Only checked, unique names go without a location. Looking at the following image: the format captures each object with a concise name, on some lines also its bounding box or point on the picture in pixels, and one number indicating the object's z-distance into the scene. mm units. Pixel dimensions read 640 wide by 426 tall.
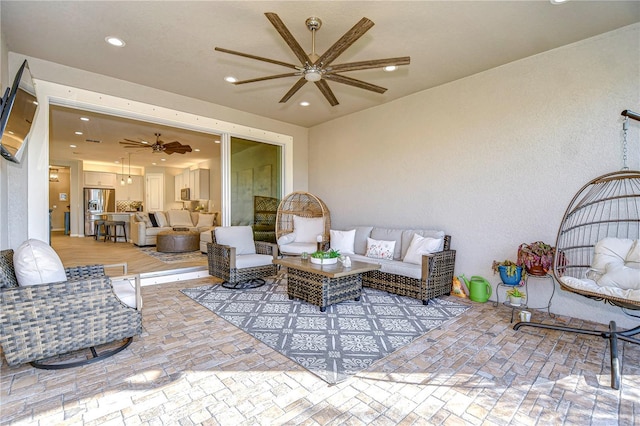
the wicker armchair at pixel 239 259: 4105
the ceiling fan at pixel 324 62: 2275
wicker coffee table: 3334
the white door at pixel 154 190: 11516
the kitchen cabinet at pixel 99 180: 11195
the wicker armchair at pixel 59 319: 2006
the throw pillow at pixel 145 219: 8652
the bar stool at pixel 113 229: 9516
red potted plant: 3082
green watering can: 3775
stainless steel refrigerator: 10984
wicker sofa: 3613
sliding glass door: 5570
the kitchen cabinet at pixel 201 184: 9984
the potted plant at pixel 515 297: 3273
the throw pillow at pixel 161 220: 8977
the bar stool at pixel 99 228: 9812
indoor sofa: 8438
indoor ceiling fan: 6781
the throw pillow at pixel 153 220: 8924
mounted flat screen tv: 2398
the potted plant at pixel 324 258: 3527
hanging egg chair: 2363
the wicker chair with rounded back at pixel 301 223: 5262
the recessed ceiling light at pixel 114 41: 3189
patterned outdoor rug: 2338
